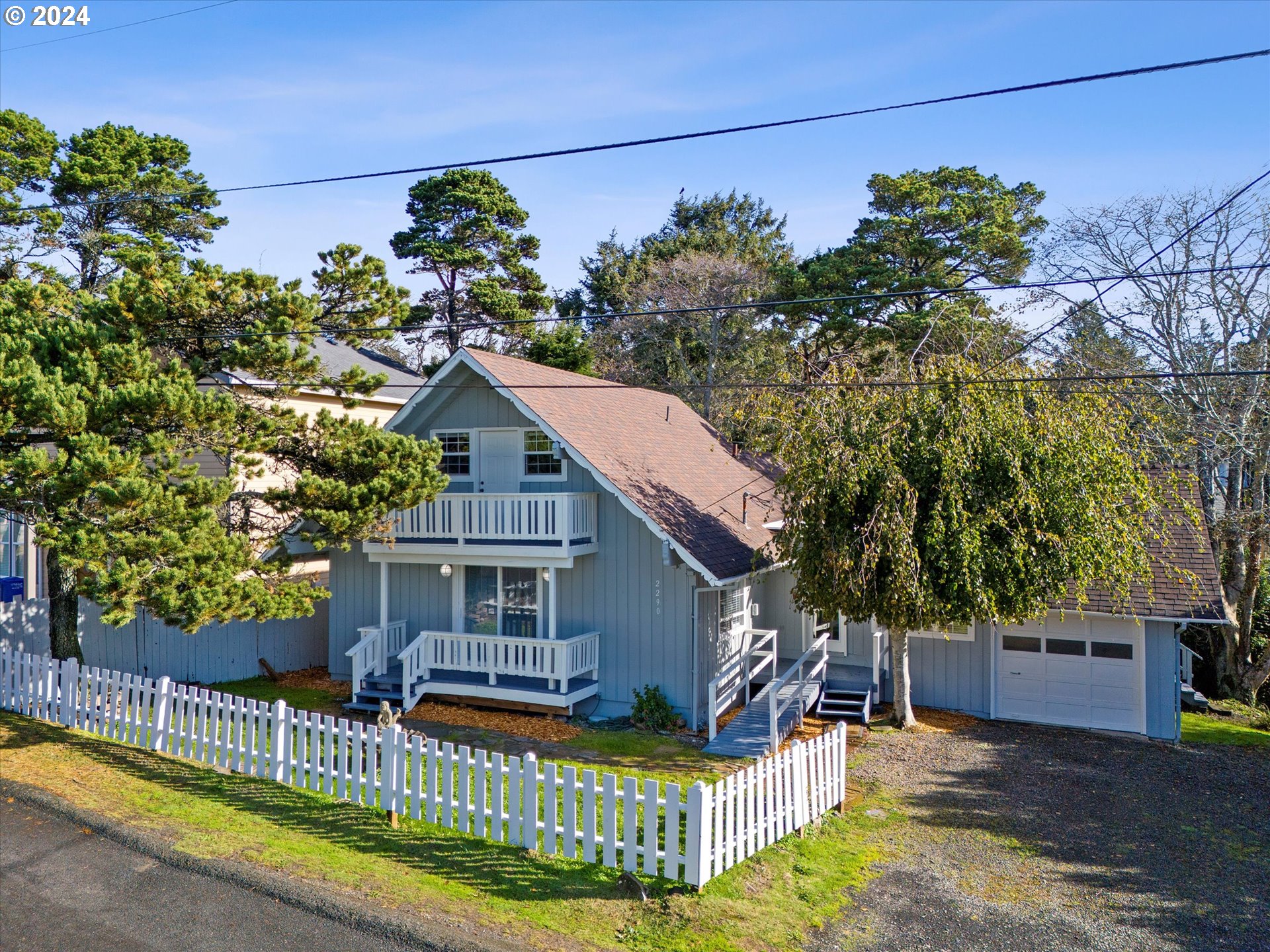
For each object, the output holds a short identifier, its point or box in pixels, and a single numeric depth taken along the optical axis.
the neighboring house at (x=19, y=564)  19.73
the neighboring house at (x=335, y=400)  20.39
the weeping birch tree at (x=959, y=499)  13.33
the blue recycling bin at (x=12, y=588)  19.72
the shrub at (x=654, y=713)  15.17
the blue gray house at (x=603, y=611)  15.41
